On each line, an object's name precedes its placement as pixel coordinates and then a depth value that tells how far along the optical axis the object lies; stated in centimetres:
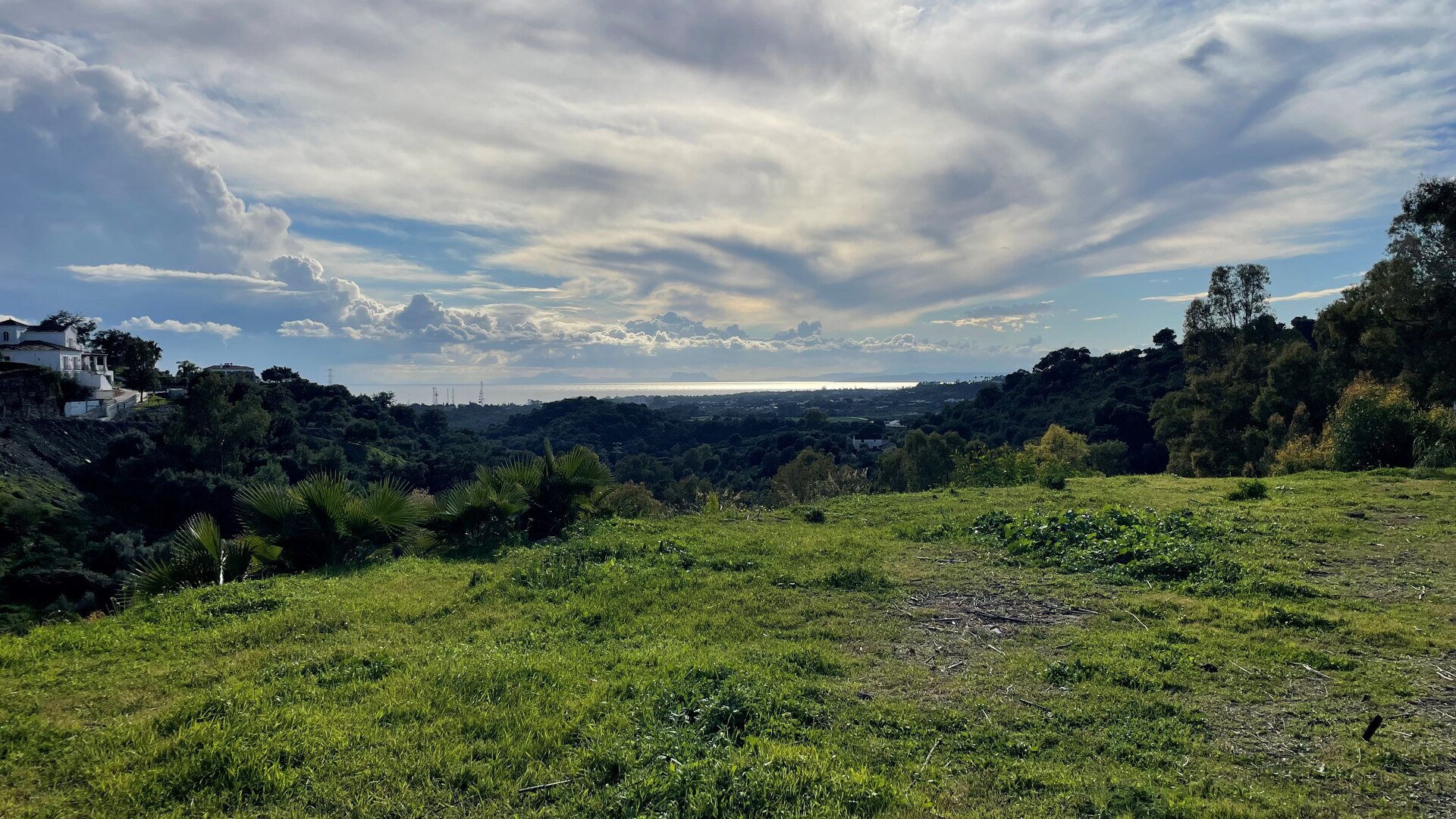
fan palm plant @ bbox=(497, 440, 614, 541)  1253
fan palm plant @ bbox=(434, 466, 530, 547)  1162
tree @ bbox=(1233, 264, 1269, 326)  3828
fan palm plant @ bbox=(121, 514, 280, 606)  857
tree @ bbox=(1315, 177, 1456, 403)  2058
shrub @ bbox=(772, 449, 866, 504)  2752
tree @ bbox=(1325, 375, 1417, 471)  1620
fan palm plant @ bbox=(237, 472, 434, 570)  1009
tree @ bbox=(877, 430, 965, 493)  3838
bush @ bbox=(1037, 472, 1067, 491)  1681
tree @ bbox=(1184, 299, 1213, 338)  4009
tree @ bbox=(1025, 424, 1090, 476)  3872
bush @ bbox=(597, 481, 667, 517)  1399
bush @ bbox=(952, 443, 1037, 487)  2269
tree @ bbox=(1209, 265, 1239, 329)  3909
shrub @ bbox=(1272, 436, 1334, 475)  1831
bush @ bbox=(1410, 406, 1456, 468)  1461
